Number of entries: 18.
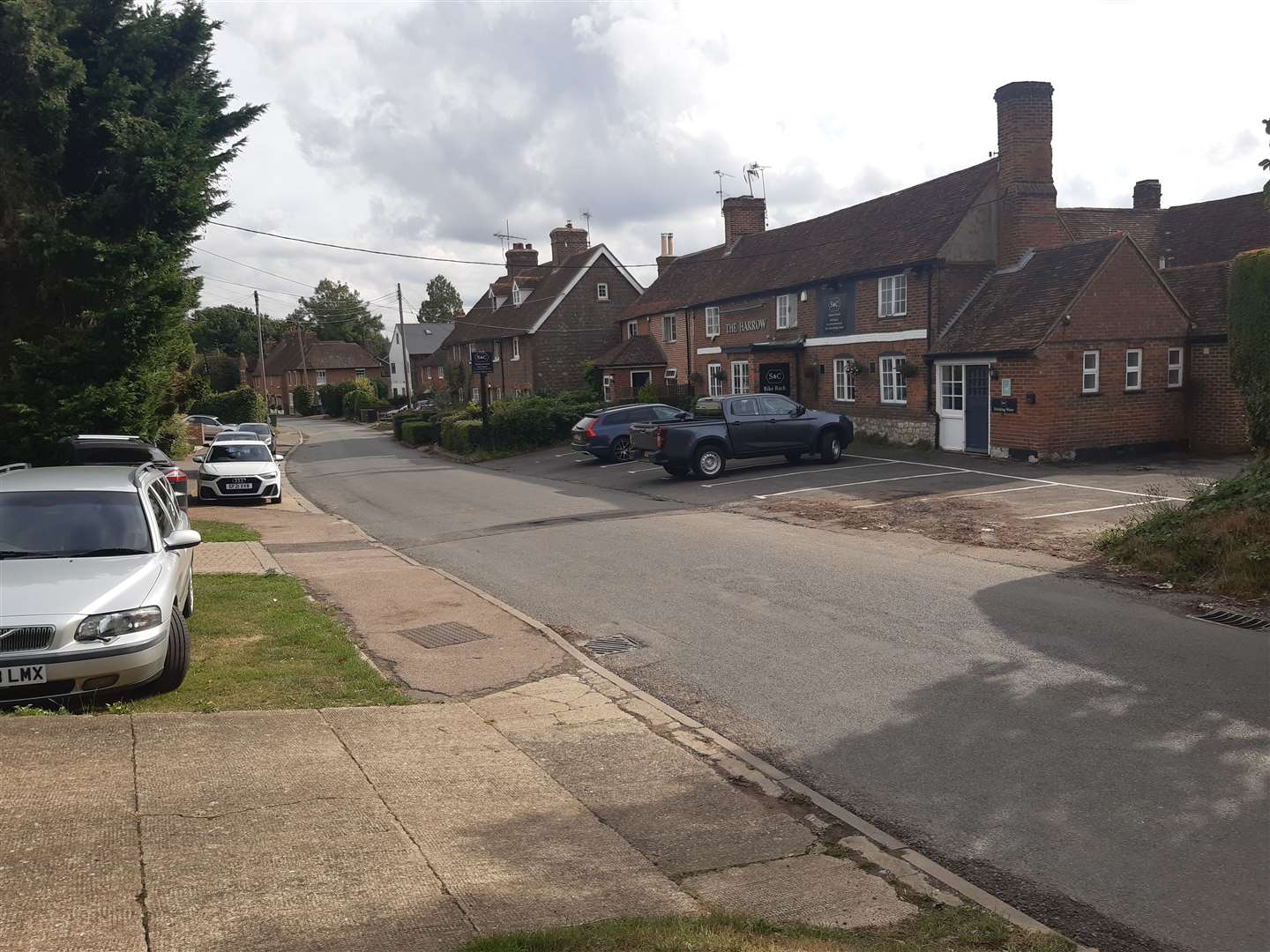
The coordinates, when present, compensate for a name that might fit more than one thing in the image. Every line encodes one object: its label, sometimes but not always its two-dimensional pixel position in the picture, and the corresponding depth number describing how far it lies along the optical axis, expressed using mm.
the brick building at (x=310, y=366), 97125
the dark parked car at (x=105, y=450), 15240
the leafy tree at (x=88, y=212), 16250
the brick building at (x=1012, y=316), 22312
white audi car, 22156
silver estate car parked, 6664
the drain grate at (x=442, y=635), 9766
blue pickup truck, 22922
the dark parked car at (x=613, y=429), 29062
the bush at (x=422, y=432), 44406
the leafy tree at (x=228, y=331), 104688
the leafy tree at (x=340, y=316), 123250
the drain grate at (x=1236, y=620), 9148
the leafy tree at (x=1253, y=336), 12352
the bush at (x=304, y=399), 91125
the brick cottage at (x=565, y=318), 47719
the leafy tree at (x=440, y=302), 114812
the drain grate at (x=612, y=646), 9297
